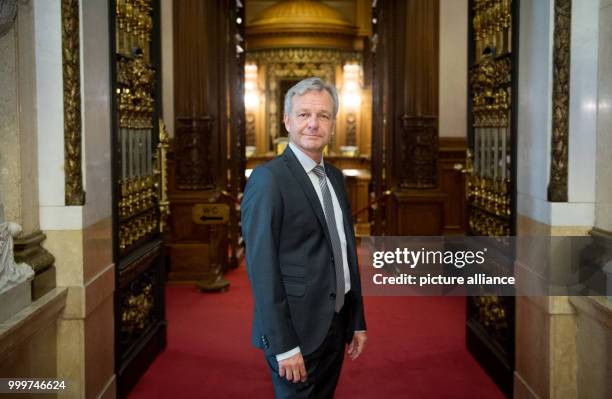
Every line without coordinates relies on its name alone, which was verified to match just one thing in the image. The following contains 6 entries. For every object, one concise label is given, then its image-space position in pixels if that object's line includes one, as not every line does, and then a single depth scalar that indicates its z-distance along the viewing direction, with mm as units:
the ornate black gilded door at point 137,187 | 4172
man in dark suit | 2357
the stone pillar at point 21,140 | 3211
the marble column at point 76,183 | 3383
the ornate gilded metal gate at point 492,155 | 4237
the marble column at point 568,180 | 3504
